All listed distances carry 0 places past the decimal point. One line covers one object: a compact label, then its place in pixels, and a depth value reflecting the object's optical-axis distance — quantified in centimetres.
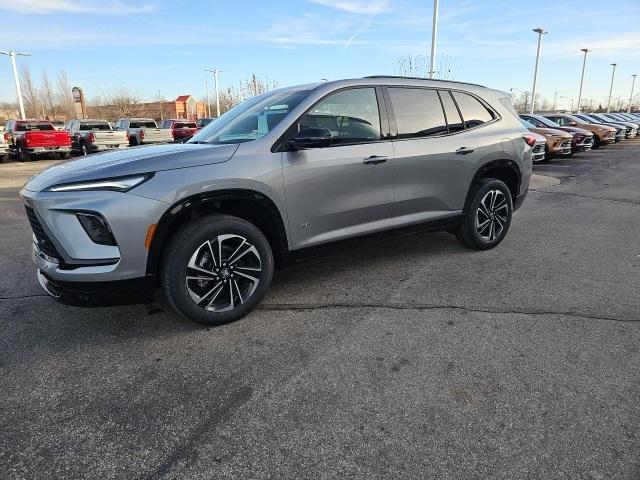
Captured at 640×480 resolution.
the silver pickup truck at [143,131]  2100
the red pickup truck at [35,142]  1825
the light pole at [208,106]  6705
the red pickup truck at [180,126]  2333
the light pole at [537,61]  3599
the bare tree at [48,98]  7006
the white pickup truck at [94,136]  1936
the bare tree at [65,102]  7369
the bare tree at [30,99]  6575
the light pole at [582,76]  5319
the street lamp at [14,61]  3470
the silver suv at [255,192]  298
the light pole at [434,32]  2092
